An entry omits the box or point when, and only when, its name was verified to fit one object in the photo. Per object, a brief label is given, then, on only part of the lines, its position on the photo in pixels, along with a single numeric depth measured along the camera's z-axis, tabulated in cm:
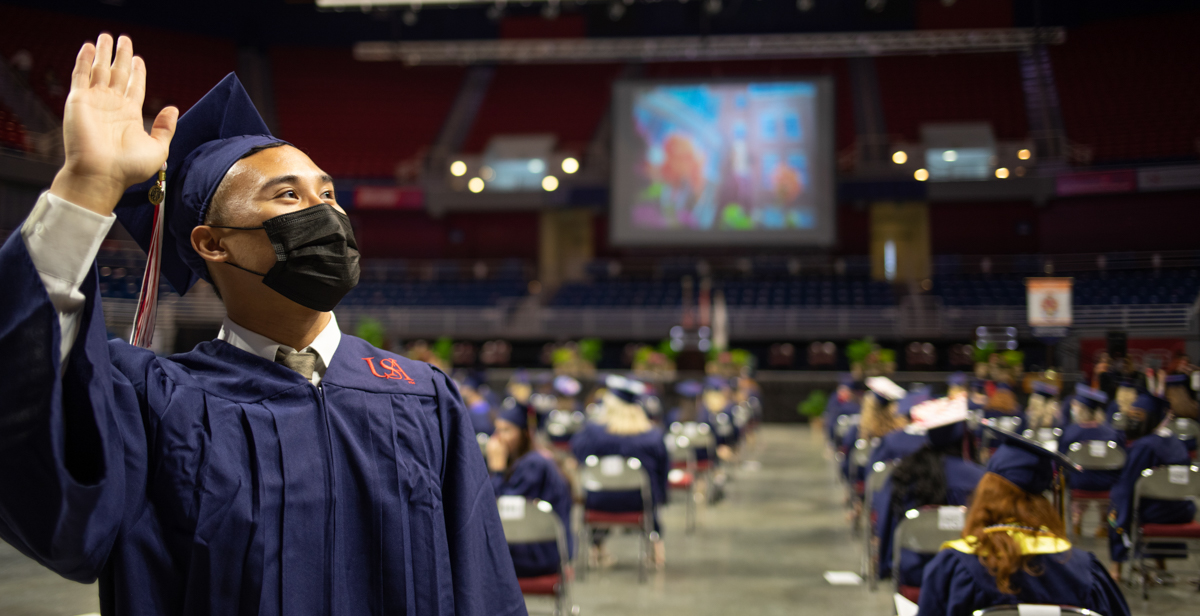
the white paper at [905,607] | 283
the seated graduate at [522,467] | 470
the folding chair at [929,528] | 393
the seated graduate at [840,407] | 1076
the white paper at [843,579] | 575
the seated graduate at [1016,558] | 256
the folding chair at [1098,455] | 629
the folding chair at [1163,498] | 499
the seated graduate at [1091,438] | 638
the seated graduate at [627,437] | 657
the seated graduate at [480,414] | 625
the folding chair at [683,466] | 740
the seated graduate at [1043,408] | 835
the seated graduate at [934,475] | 453
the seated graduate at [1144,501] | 521
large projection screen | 1698
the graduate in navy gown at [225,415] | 91
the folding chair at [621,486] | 575
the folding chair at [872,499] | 531
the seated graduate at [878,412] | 724
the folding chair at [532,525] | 403
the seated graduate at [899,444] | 554
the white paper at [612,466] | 578
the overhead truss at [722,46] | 1945
